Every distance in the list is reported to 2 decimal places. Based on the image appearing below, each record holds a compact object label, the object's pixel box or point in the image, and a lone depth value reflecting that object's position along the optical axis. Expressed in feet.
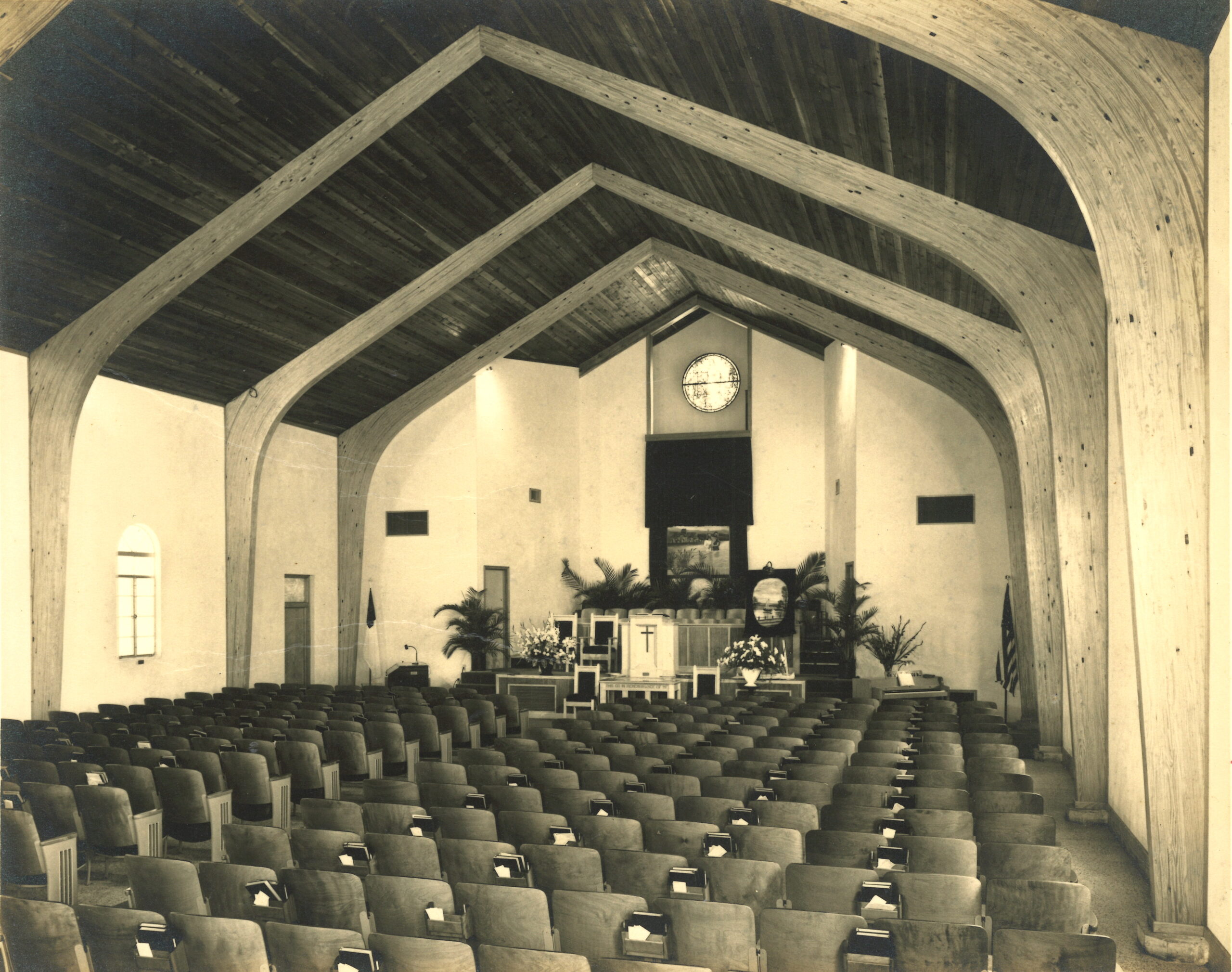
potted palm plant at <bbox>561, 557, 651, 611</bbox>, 71.36
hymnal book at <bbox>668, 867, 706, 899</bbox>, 16.33
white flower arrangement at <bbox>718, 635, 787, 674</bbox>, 52.65
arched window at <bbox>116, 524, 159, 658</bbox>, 45.73
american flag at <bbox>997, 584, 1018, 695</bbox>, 51.44
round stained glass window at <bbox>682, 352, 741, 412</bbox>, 75.61
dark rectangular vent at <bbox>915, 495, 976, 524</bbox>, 56.08
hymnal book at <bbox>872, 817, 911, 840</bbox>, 19.77
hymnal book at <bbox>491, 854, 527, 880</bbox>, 17.21
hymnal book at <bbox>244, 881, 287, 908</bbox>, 15.15
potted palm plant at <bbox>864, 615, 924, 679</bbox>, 55.01
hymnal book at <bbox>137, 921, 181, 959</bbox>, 13.15
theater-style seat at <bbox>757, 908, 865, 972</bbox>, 13.20
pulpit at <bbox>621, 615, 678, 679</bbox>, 54.34
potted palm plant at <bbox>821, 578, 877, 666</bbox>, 56.39
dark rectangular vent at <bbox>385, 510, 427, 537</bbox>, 65.26
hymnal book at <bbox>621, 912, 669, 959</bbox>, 13.85
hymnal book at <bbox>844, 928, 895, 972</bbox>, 12.70
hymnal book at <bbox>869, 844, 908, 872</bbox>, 17.37
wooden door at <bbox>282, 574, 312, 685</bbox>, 59.00
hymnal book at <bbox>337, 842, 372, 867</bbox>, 17.65
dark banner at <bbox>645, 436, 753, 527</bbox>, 74.08
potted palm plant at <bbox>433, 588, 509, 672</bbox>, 63.05
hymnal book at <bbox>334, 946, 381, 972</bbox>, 12.25
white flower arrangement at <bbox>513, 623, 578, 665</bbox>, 58.65
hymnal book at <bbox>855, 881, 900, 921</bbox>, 15.06
